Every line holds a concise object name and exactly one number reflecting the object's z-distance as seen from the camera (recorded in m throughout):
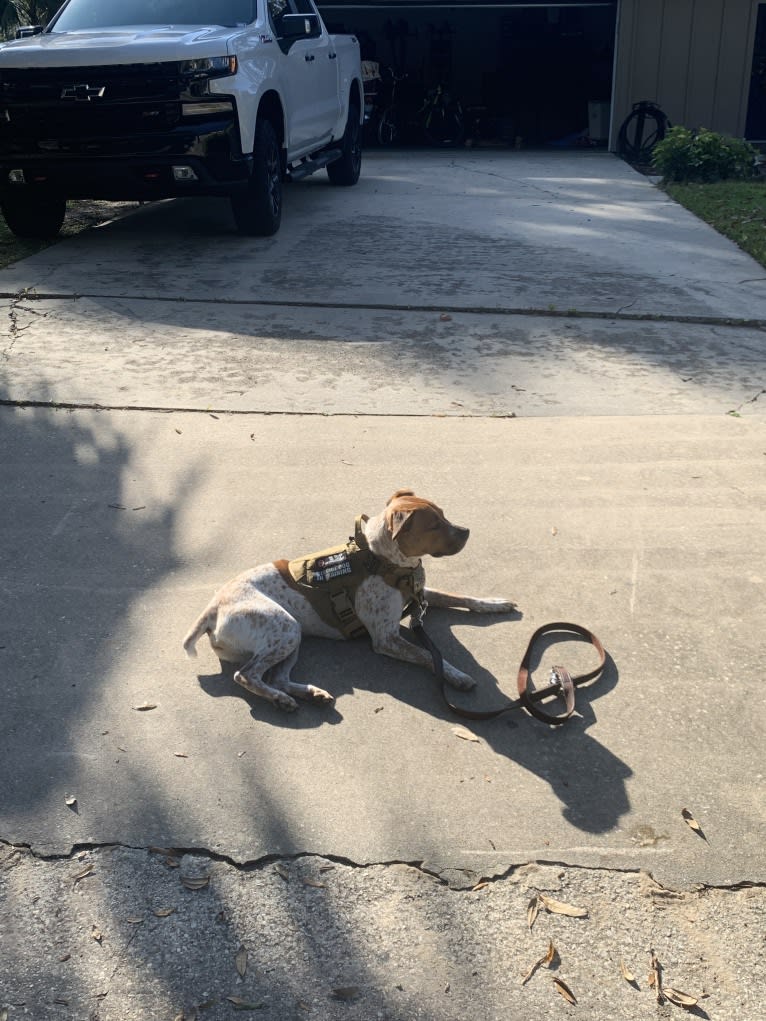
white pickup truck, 7.55
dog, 3.03
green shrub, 12.73
